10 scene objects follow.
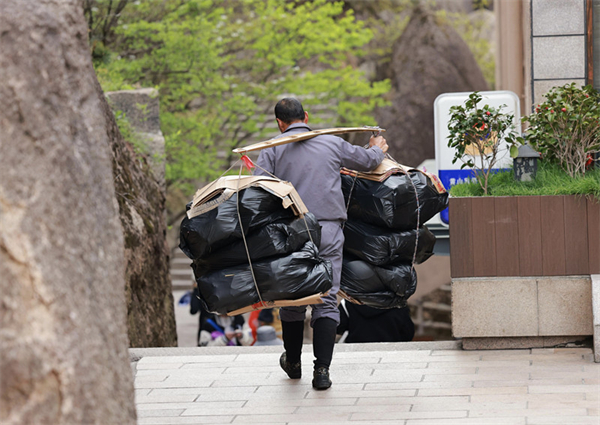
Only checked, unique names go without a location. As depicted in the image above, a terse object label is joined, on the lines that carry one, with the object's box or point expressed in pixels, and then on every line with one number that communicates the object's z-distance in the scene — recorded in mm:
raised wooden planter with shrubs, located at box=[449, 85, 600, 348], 11672
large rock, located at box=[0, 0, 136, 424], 4570
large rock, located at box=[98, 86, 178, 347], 17537
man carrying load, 10070
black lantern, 12391
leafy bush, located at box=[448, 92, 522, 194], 12203
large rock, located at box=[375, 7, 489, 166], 50281
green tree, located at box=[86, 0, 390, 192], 28531
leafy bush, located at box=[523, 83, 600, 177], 11664
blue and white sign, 17766
